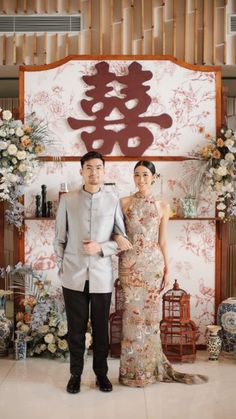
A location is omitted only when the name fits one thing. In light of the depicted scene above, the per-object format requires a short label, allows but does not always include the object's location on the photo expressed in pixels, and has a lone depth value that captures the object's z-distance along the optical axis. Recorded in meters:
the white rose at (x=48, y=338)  4.59
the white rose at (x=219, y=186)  4.78
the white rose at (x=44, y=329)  4.62
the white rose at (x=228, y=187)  4.74
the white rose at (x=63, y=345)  4.58
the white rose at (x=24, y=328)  4.72
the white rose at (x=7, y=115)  4.70
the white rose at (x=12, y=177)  4.66
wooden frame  4.99
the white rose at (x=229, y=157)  4.73
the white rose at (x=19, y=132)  4.74
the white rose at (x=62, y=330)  4.59
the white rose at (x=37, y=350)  4.67
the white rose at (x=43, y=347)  4.65
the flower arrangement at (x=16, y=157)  4.69
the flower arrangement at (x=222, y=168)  4.75
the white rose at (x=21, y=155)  4.68
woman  3.89
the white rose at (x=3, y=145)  4.64
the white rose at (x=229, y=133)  4.79
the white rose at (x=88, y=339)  4.62
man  3.69
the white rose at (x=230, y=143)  4.74
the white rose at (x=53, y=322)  4.62
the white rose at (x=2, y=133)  4.67
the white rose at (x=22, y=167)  4.70
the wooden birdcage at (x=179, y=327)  4.54
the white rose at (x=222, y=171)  4.71
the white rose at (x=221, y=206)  4.82
